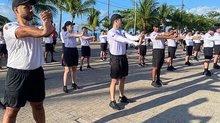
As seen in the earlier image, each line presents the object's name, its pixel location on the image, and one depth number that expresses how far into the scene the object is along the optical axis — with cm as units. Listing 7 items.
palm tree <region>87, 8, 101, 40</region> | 2454
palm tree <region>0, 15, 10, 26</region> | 1037
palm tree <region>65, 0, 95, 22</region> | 2234
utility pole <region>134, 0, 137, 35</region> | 2367
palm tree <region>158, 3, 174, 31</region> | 2754
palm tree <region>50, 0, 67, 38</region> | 2078
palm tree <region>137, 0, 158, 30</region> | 2465
